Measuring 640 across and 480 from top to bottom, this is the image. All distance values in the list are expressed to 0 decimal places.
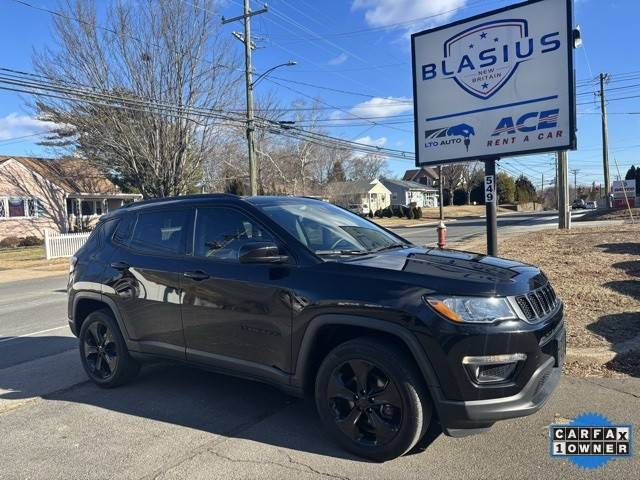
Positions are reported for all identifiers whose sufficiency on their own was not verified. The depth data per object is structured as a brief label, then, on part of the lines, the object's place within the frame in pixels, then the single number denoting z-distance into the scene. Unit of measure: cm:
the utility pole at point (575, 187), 12544
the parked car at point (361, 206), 7128
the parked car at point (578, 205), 8600
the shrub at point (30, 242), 3453
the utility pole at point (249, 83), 2605
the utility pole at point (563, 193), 2445
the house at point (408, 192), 8981
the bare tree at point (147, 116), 2652
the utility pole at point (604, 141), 4412
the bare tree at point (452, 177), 8562
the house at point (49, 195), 3606
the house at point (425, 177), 10556
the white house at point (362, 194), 6744
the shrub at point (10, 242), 3403
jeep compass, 323
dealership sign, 845
